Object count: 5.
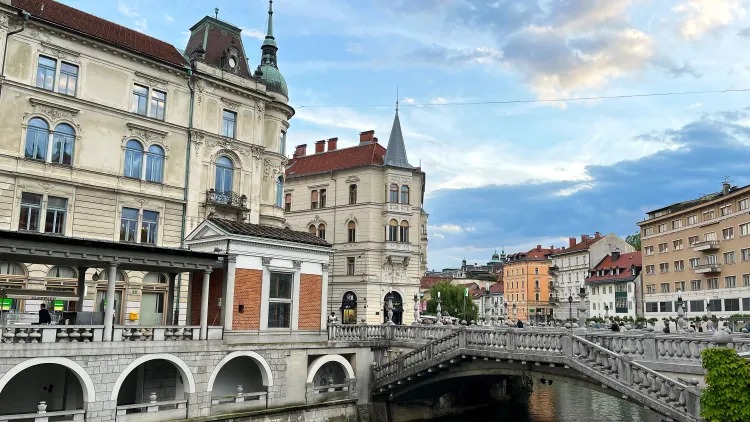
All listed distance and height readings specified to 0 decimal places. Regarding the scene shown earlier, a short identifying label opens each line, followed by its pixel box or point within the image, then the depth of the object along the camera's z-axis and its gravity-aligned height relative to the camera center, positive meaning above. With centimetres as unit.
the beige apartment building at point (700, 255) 6084 +610
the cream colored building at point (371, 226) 5950 +753
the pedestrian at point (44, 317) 2616 -95
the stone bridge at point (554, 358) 2033 -212
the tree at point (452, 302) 8650 +30
